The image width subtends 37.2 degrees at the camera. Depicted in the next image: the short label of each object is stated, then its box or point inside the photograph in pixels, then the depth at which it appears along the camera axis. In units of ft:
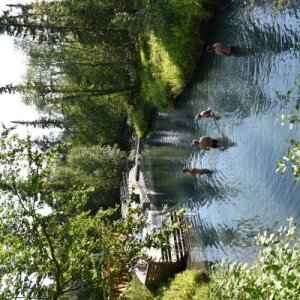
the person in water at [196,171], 73.90
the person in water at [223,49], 65.98
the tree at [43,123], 140.45
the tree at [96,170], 127.51
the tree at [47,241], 42.50
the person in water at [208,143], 70.59
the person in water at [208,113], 71.61
